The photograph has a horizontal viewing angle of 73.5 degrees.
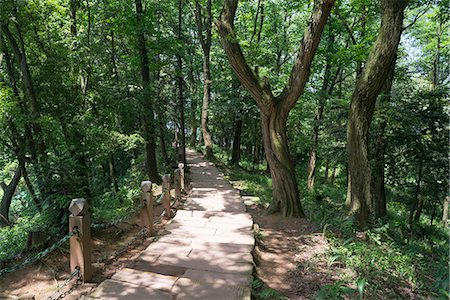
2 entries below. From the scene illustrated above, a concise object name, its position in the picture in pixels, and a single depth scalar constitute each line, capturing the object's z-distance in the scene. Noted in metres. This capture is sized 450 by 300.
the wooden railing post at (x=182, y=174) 9.43
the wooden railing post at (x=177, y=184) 8.09
